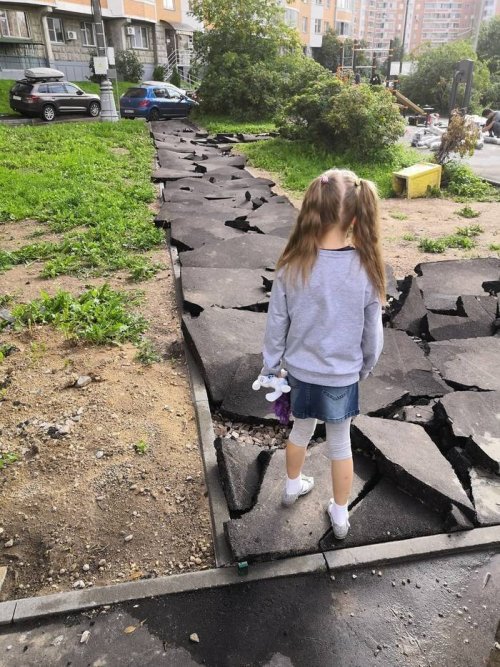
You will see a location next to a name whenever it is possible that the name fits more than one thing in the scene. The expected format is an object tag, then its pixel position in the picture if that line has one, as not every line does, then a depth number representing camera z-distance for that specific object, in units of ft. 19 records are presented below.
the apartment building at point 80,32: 107.55
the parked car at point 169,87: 80.33
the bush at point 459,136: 38.24
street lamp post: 62.90
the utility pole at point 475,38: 136.67
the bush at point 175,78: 122.93
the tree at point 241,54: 76.69
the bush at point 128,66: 122.01
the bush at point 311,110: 45.78
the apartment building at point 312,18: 185.06
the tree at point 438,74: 112.27
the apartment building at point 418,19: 476.05
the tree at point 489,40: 167.32
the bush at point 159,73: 125.70
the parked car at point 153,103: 77.10
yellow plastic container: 35.29
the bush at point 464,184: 35.96
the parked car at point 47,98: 72.84
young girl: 7.52
